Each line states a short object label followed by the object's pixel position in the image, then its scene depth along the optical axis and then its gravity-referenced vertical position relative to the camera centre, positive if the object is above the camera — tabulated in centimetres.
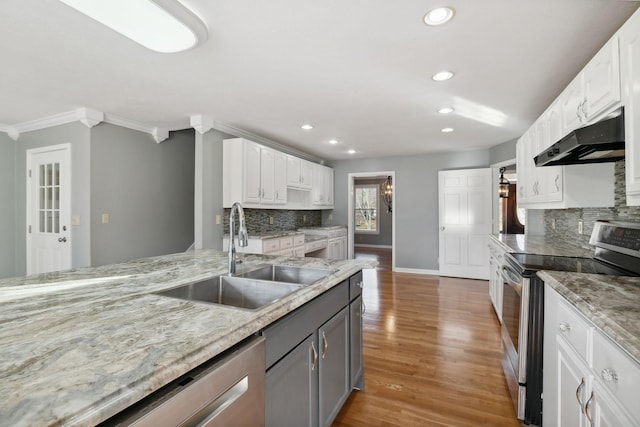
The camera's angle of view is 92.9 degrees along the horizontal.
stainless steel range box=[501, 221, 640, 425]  167 -49
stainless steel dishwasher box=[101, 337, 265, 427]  67 -47
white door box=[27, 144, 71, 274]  365 +5
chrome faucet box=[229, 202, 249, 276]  164 -15
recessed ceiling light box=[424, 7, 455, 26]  167 +110
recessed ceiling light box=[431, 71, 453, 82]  242 +111
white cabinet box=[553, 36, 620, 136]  153 +70
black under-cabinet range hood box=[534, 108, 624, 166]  147 +36
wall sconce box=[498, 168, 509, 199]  554 +48
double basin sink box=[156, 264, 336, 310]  144 -39
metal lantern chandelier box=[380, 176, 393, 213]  907 +62
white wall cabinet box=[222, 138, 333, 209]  390 +50
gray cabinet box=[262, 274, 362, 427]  113 -68
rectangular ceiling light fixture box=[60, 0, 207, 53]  156 +107
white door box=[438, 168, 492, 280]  522 -17
